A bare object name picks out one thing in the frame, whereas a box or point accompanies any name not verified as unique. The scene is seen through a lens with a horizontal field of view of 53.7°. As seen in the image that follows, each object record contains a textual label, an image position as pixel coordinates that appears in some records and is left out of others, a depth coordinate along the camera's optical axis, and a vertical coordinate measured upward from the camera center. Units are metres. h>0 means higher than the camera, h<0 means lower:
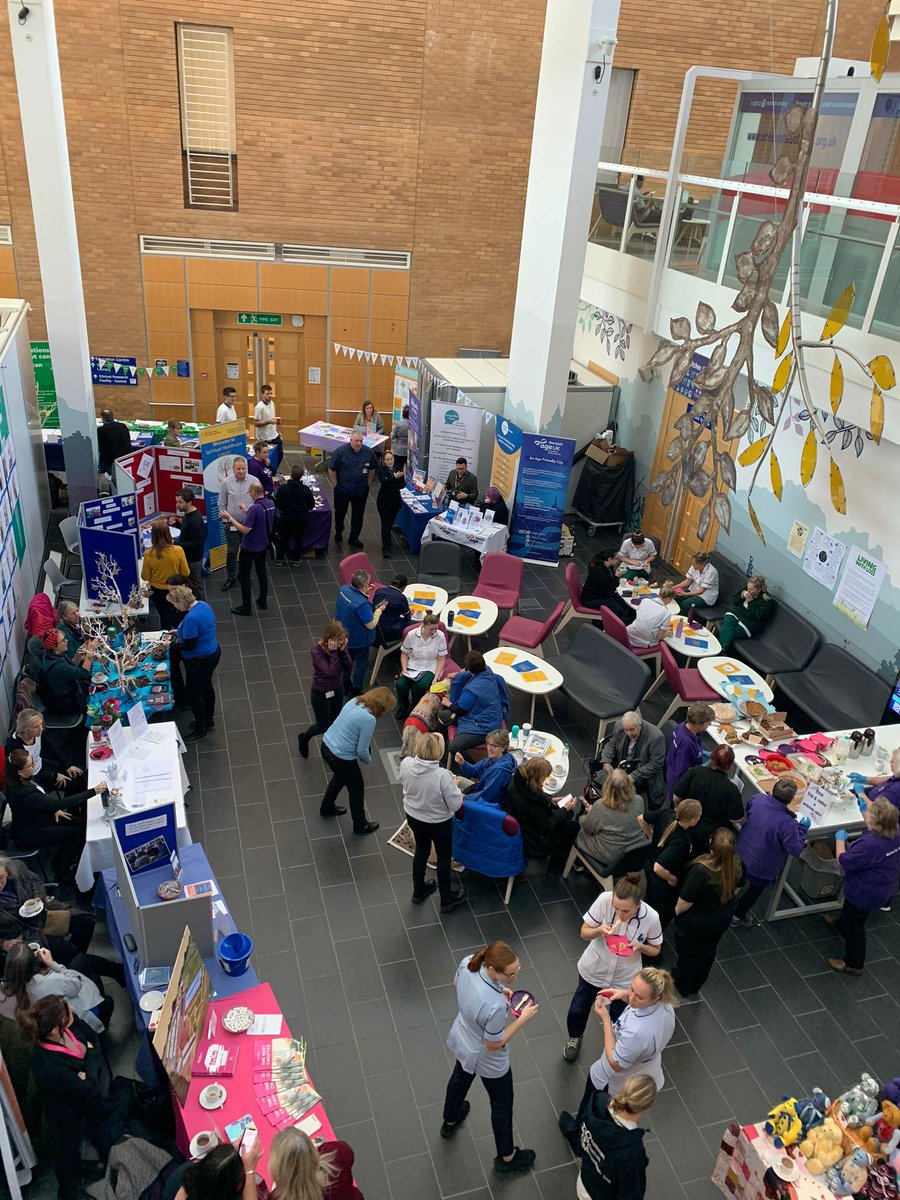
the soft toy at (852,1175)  4.19 -4.20
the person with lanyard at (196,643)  7.27 -3.89
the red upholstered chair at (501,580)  9.66 -4.31
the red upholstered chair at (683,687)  8.27 -4.39
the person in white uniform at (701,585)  9.98 -4.27
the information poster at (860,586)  8.23 -3.47
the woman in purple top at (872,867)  5.67 -3.99
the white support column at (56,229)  9.24 -1.29
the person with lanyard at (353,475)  11.25 -3.92
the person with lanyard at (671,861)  5.59 -4.01
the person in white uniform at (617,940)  4.79 -3.81
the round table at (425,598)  9.17 -4.34
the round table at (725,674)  8.23 -4.32
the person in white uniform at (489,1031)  4.13 -3.79
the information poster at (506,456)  11.61 -3.74
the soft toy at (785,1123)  4.37 -4.20
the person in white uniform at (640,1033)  4.14 -3.68
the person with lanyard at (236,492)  9.96 -3.77
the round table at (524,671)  8.02 -4.33
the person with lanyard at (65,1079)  4.06 -4.05
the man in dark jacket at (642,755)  6.73 -4.07
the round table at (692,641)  8.77 -4.30
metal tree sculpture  6.58 -1.45
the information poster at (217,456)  10.16 -3.53
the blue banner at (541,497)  11.32 -4.05
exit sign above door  14.23 -2.84
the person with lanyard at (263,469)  11.25 -4.02
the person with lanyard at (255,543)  9.43 -4.09
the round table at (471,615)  8.80 -4.31
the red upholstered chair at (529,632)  8.93 -4.41
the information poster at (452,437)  12.14 -3.68
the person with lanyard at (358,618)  8.09 -4.02
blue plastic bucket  4.69 -3.90
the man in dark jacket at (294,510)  10.56 -4.14
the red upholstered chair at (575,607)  9.57 -4.42
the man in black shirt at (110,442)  11.62 -3.91
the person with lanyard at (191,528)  9.43 -3.93
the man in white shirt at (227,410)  12.02 -3.54
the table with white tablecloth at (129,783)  5.66 -4.08
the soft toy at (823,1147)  4.26 -4.17
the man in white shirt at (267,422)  13.09 -3.97
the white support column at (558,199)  9.86 -0.58
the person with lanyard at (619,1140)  3.67 -3.71
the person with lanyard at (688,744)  6.65 -4.02
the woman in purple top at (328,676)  7.11 -4.00
